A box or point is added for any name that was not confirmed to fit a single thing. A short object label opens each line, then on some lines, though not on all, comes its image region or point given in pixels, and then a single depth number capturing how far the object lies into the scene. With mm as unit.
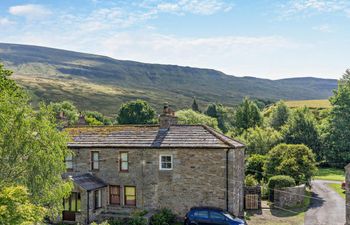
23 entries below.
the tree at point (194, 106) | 132562
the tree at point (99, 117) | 114506
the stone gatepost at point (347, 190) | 25578
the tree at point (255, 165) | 48469
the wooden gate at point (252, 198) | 34781
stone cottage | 30875
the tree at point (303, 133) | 67125
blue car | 27398
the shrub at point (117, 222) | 30209
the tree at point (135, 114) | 94438
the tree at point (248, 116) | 91812
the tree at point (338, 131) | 65188
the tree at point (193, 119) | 82688
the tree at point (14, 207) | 13742
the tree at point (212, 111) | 119000
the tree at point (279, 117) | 84875
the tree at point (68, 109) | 97525
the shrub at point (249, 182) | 38469
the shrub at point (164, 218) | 29895
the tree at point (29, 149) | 20375
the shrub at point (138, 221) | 29094
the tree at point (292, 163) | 40438
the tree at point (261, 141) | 63656
